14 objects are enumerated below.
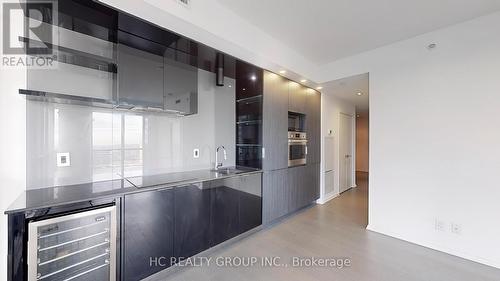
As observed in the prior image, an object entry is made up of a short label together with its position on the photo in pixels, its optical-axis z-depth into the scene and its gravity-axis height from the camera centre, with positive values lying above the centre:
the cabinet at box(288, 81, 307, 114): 3.48 +0.82
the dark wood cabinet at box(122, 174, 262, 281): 1.74 -0.87
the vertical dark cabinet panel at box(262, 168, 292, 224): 3.02 -0.89
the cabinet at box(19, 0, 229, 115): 1.68 +0.81
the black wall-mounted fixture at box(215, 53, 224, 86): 2.77 +1.05
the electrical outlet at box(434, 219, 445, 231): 2.43 -1.08
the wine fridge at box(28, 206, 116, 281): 1.32 -0.79
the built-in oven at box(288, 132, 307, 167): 3.53 -0.15
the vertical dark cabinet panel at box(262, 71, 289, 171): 3.04 +0.31
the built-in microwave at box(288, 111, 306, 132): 3.59 +0.37
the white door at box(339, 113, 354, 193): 5.08 -0.30
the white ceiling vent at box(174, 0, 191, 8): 1.71 +1.24
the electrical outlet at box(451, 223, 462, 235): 2.31 -1.07
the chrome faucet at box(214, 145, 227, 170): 3.09 -0.34
